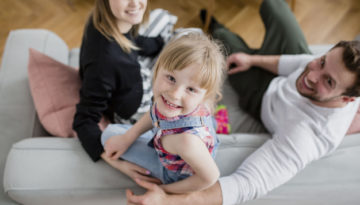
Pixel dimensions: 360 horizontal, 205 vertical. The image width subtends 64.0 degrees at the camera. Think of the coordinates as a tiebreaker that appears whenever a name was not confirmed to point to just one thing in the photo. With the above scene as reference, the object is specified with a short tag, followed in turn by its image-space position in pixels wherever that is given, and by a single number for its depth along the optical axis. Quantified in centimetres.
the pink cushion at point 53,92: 108
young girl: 75
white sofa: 91
